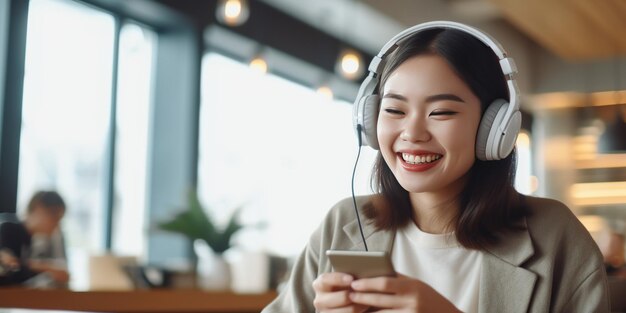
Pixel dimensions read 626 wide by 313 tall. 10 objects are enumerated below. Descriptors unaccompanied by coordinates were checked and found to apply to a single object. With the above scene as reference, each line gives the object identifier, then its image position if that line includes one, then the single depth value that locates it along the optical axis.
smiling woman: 1.27
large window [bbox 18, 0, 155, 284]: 6.14
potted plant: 4.93
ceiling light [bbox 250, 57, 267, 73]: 6.70
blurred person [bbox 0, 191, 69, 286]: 4.03
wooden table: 3.68
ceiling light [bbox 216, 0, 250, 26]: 5.93
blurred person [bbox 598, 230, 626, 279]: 6.33
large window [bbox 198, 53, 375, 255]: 7.79
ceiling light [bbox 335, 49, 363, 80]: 7.27
